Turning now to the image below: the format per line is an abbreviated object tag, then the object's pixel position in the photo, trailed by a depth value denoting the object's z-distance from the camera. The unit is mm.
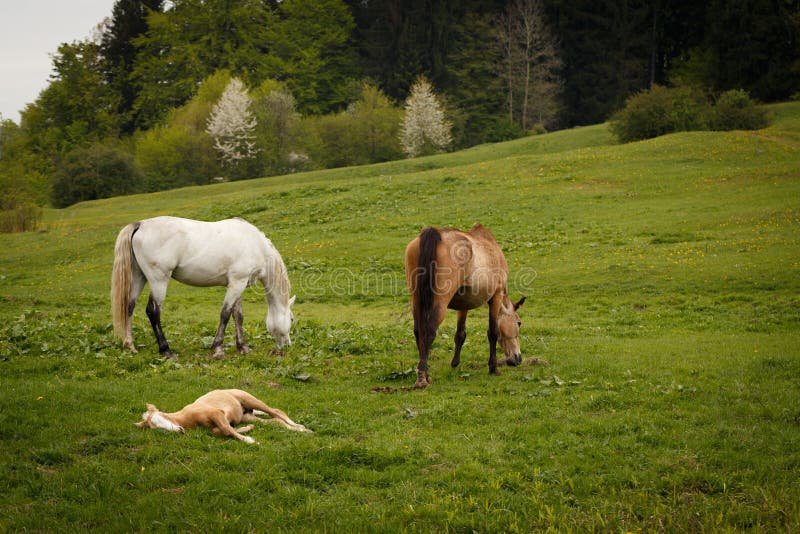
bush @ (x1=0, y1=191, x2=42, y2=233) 38188
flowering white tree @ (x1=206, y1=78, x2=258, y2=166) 60188
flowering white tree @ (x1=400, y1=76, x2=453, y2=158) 65438
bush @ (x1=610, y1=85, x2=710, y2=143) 42688
